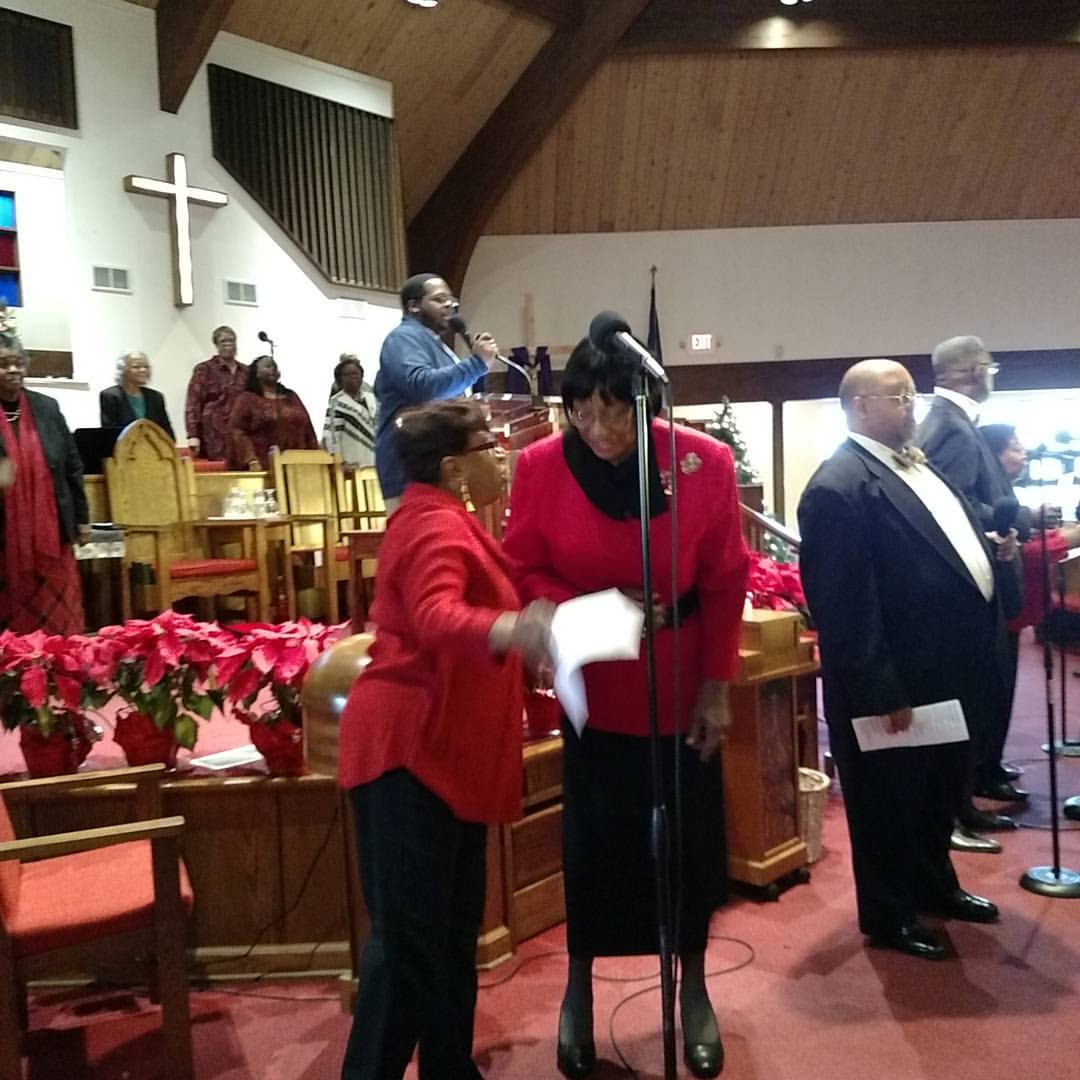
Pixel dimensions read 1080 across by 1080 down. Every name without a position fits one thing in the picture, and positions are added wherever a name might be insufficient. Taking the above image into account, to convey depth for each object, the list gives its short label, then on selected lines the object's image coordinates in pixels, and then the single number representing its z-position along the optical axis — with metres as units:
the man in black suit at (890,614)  2.25
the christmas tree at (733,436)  6.08
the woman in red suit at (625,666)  1.80
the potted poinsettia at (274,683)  2.46
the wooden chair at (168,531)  5.12
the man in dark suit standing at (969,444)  3.10
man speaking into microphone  2.90
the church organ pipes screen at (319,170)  7.45
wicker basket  2.93
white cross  6.95
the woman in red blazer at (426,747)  1.49
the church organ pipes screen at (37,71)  6.26
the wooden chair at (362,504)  5.98
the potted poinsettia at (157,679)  2.48
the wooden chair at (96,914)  1.80
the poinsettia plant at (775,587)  3.21
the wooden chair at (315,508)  5.80
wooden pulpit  2.73
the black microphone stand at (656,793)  1.39
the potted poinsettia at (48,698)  2.45
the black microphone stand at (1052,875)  2.65
